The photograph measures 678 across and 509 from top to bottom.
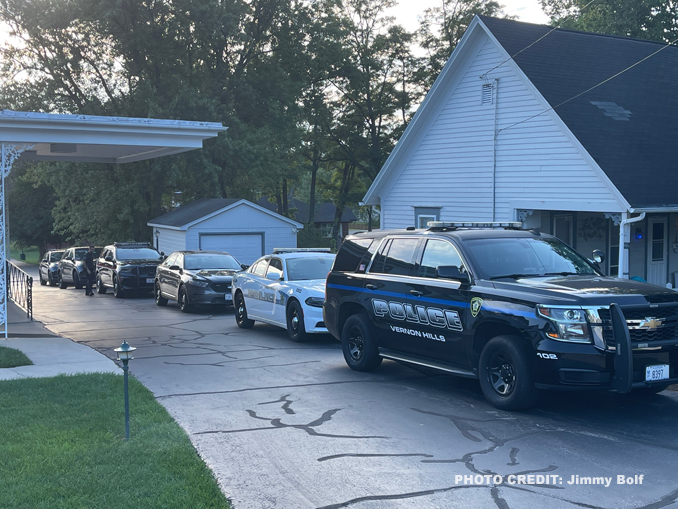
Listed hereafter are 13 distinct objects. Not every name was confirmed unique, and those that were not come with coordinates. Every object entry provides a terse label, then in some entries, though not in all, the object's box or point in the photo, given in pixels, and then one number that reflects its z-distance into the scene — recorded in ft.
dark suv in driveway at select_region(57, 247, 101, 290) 99.96
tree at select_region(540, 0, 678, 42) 106.83
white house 53.36
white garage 97.27
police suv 24.48
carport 45.83
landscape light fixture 22.76
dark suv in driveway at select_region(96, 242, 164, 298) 82.33
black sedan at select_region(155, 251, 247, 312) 63.26
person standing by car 86.37
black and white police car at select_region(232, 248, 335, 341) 44.19
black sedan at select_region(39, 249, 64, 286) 112.37
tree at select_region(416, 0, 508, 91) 151.23
